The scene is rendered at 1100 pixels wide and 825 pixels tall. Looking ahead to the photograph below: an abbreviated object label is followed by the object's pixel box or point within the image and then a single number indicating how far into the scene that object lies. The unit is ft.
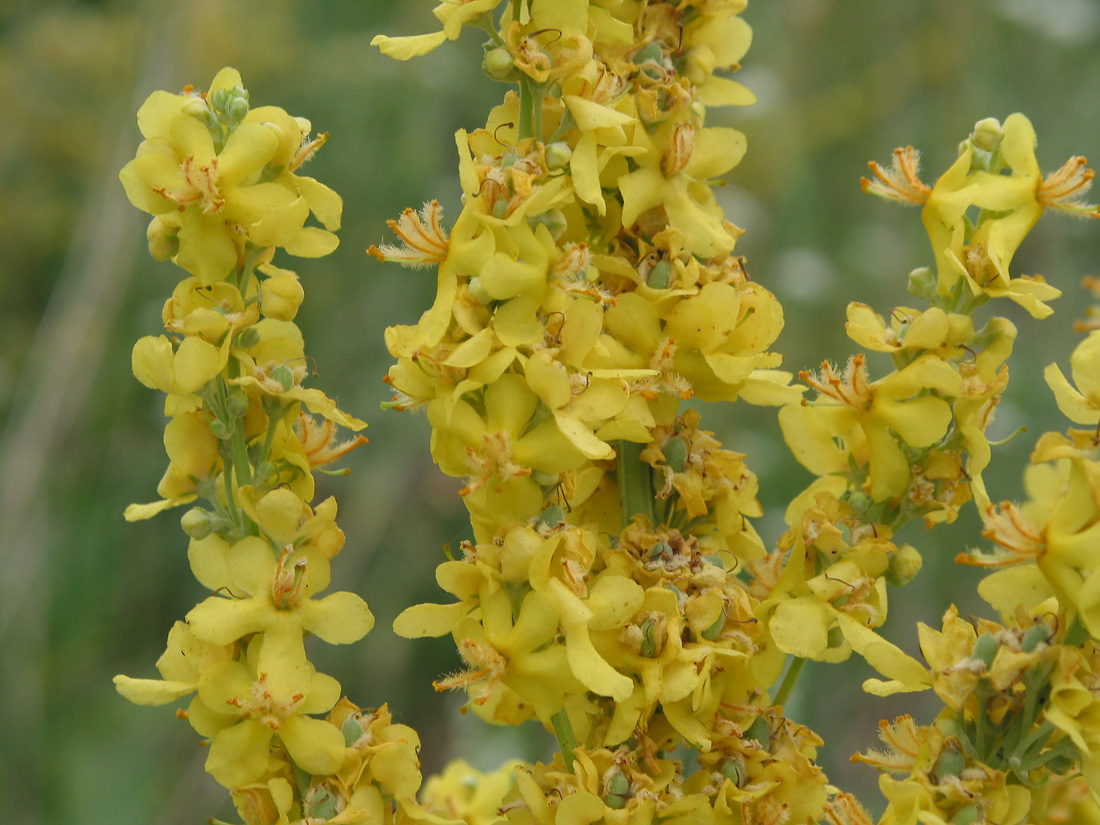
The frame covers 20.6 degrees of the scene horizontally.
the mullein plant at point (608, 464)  1.05
